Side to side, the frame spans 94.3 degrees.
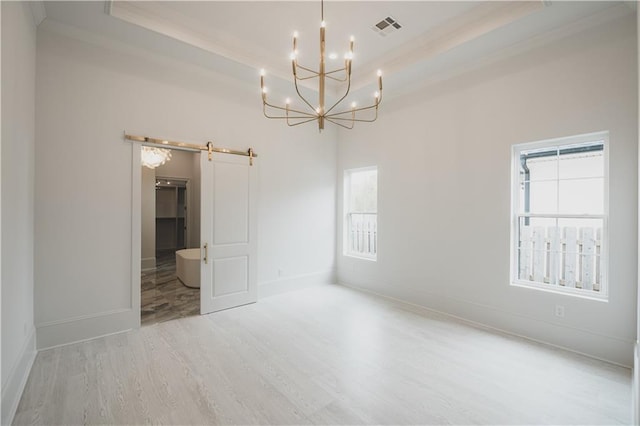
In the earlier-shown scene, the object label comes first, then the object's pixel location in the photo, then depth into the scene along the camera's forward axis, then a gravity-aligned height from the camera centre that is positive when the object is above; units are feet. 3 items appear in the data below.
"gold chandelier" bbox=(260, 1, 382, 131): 7.37 +5.39
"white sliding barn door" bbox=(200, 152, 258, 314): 13.32 -1.00
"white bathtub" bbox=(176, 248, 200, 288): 17.39 -3.47
